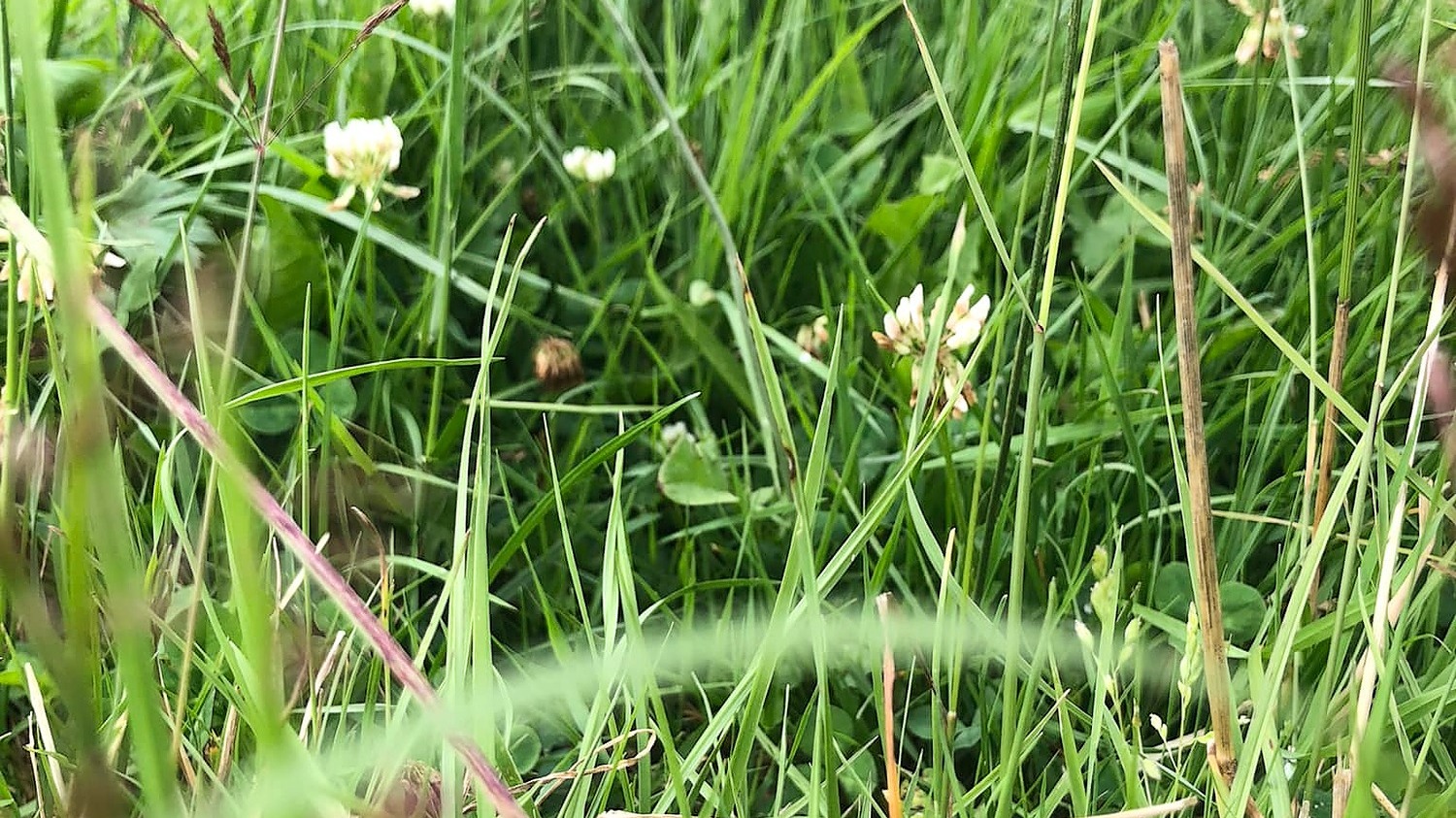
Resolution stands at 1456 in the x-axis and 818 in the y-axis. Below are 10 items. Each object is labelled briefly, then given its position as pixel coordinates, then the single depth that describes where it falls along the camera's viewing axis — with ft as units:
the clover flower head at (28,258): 0.74
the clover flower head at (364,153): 1.16
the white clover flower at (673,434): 1.19
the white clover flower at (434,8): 1.40
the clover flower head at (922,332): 1.01
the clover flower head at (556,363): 1.21
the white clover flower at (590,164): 1.32
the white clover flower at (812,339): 1.24
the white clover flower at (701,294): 1.26
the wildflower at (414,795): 0.79
